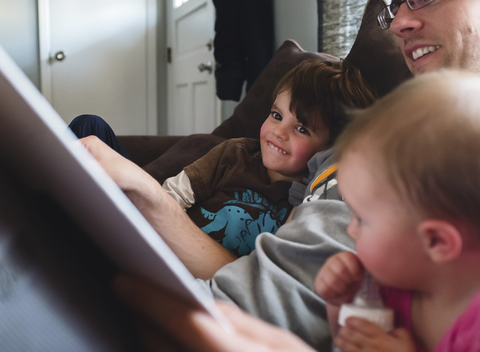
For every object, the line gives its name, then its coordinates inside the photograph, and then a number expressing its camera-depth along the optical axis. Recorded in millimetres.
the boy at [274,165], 1005
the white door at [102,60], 3516
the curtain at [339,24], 1884
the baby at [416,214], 384
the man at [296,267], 356
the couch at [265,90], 1061
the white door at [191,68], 3359
